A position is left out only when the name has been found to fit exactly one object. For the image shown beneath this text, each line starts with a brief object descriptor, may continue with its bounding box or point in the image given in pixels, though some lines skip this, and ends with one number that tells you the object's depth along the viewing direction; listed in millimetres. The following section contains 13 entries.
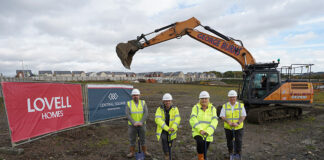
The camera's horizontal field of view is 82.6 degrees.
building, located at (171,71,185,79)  106569
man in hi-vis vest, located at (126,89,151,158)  4828
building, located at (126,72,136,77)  112500
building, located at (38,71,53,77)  96250
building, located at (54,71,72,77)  97881
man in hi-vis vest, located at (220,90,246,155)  4551
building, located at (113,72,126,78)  114706
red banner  4789
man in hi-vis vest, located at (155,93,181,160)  4145
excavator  8453
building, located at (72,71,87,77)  111062
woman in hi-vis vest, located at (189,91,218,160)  3738
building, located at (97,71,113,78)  118788
